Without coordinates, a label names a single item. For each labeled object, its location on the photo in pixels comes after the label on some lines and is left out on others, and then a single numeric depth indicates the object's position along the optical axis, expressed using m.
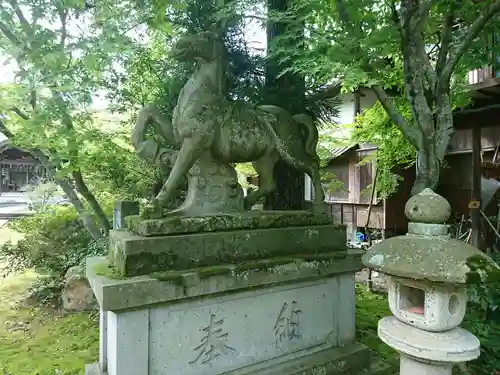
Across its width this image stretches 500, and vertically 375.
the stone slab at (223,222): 2.83
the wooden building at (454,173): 7.34
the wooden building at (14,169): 18.89
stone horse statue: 3.13
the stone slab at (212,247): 2.70
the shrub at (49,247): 7.29
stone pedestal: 2.58
